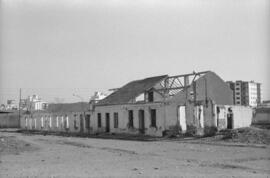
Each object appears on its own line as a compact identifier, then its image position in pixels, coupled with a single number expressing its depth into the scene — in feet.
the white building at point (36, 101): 394.11
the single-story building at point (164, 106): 107.24
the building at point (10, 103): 420.11
